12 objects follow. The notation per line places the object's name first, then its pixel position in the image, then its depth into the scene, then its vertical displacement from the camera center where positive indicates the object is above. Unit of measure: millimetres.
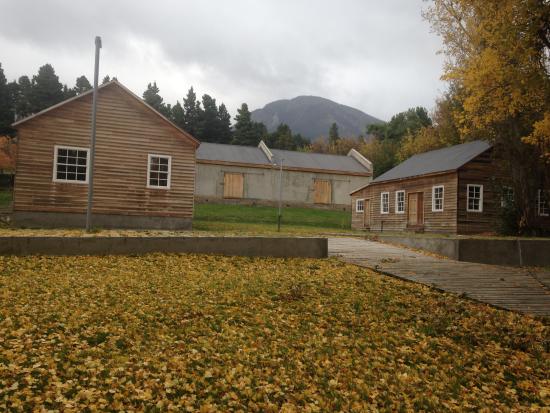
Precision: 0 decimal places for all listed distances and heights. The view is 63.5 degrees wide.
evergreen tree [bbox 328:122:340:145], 82625 +15893
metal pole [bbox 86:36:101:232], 14367 +2489
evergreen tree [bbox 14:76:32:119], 54312 +13054
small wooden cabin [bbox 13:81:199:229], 19203 +1906
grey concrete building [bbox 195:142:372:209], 37062 +3343
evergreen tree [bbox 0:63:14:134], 46644 +10796
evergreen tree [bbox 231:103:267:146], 66438 +12564
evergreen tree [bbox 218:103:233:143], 69438 +13897
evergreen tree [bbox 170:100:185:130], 68144 +14947
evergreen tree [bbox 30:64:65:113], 54469 +14440
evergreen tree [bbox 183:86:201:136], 68419 +15839
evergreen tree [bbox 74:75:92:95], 64000 +18012
